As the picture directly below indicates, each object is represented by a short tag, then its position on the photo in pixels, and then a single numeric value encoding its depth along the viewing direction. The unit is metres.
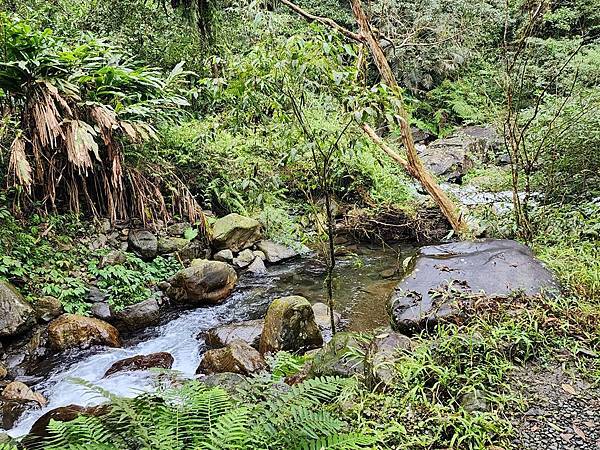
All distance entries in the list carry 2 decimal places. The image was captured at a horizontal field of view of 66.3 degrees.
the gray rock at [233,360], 4.46
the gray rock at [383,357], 2.77
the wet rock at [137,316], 5.76
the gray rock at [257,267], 7.52
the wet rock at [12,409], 3.94
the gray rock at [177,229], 7.43
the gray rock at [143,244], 6.89
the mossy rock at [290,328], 4.75
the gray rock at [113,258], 6.42
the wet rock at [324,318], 5.43
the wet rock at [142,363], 4.80
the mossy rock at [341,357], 3.11
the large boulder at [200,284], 6.34
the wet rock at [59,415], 3.69
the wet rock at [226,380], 3.53
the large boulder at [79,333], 5.15
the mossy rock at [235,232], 7.57
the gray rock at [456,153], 11.52
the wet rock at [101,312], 5.76
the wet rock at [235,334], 5.19
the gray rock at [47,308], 5.43
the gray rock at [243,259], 7.52
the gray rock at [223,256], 7.46
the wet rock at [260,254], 7.82
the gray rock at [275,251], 7.91
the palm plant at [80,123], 5.89
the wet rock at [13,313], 4.98
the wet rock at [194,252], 7.14
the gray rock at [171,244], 7.10
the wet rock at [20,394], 4.22
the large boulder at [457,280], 3.59
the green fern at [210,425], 2.00
